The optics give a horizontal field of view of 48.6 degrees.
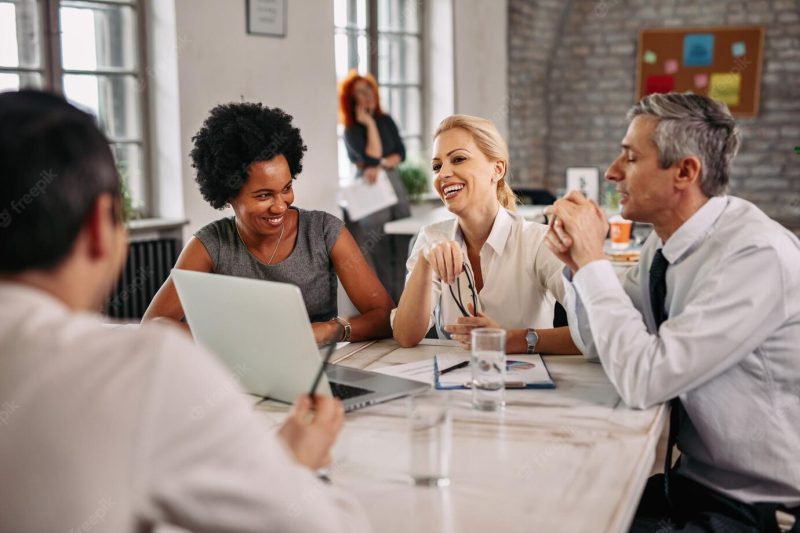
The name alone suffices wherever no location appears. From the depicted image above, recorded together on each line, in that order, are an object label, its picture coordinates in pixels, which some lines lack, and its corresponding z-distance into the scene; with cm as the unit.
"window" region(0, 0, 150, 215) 403
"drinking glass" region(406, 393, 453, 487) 119
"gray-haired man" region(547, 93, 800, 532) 150
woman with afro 226
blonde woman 227
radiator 417
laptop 140
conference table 109
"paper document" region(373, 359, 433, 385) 173
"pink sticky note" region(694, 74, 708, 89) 754
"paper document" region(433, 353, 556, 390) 165
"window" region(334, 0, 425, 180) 605
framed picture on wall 472
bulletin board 741
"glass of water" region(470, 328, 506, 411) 153
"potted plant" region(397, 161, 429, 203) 618
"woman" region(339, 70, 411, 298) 549
